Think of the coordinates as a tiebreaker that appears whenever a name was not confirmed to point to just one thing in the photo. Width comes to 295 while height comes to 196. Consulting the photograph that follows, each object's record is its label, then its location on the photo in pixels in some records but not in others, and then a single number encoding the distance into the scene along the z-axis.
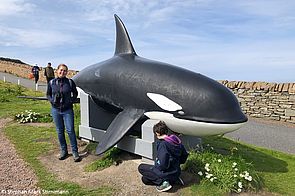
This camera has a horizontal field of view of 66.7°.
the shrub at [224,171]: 3.41
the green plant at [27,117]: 6.67
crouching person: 3.19
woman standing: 4.14
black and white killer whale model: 3.60
